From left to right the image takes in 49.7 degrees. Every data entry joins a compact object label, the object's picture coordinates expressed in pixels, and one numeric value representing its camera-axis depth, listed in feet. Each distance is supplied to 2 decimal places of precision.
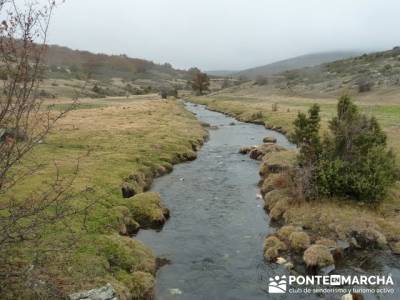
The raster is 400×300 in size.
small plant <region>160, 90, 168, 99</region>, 455.63
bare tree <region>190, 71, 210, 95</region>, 533.14
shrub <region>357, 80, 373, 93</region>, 324.52
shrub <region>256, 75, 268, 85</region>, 527.81
